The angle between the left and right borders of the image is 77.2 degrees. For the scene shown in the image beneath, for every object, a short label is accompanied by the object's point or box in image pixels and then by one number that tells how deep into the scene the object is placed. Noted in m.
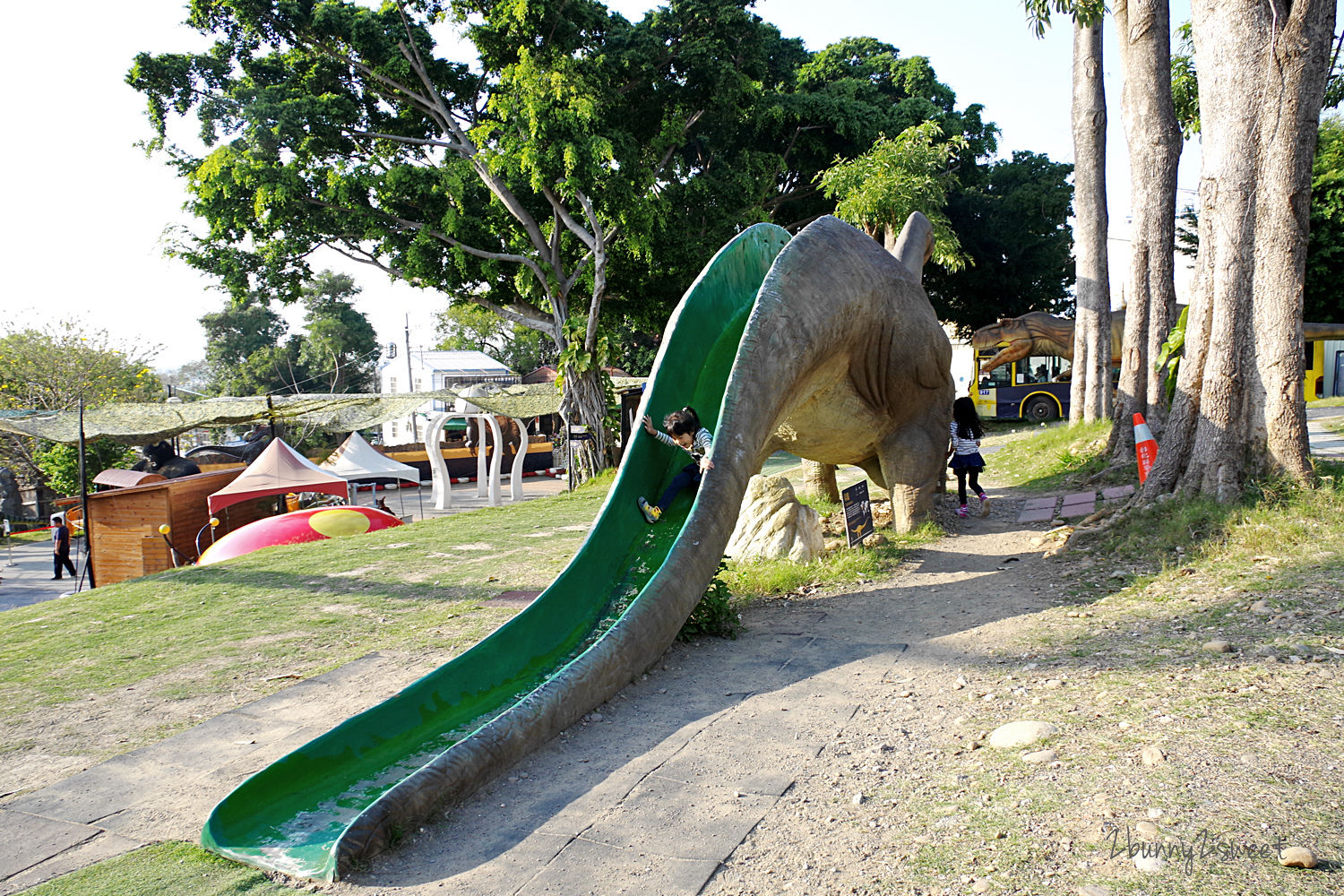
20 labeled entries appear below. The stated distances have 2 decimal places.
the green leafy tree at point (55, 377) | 24.98
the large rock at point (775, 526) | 7.74
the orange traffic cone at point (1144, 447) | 8.46
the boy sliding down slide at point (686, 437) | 5.95
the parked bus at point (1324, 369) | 22.95
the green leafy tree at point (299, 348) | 45.09
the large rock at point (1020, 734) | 3.76
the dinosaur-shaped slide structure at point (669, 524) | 3.57
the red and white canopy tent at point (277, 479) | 14.80
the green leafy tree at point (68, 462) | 22.98
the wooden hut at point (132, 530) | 13.48
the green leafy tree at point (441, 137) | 17.64
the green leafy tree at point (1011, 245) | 28.58
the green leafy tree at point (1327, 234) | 22.72
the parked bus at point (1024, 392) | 25.20
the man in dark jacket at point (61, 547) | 16.08
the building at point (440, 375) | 41.00
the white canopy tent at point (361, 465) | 18.00
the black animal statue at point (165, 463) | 19.72
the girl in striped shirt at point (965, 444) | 9.91
